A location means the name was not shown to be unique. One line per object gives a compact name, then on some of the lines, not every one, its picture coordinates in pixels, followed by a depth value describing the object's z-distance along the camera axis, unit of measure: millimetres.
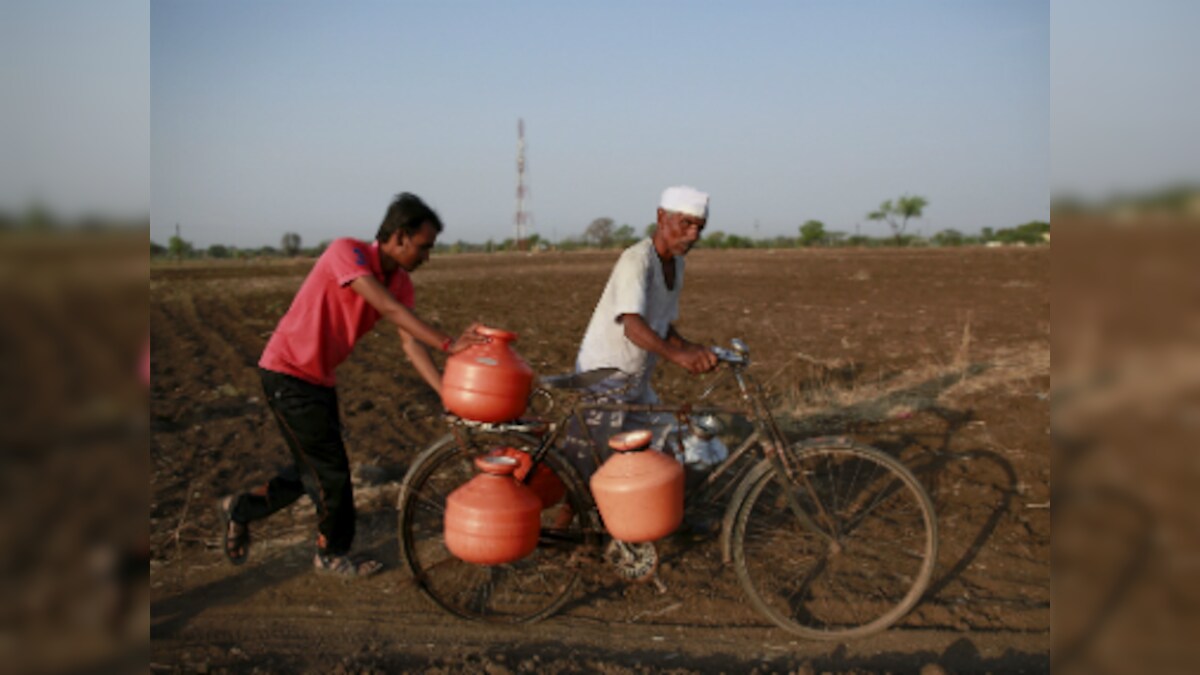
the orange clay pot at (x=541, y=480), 3635
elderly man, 3721
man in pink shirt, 3518
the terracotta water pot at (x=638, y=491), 3398
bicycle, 3500
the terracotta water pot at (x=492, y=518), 3379
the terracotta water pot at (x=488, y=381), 3350
